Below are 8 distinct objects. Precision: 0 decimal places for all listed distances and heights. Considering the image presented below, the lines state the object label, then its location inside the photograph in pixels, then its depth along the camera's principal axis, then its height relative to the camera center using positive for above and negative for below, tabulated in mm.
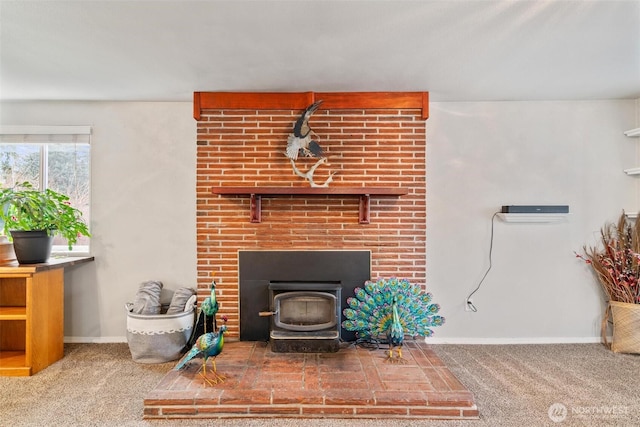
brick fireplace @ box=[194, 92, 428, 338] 3156 +303
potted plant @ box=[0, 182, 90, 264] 2719 -52
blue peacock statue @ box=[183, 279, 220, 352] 3051 -1001
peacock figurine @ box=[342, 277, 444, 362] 2623 -726
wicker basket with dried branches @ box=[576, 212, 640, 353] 2955 -515
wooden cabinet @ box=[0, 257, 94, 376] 2627 -767
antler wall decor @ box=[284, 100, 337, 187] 3027 +620
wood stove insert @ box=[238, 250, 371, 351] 3100 -499
